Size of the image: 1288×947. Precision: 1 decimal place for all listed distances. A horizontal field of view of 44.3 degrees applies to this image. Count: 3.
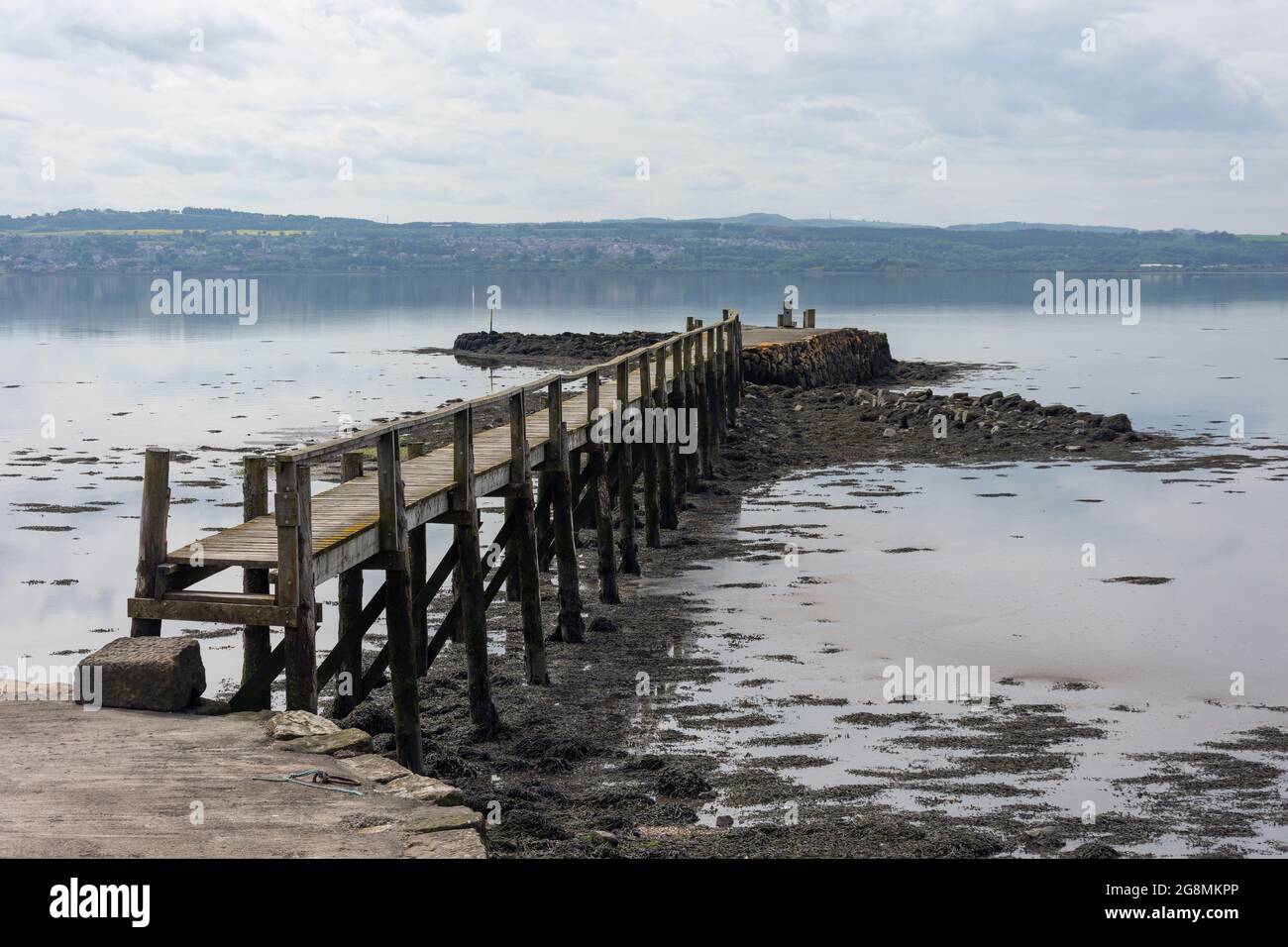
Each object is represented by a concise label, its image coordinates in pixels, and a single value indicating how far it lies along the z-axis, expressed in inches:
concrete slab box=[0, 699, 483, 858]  277.9
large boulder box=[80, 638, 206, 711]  367.6
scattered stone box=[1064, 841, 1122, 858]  371.9
